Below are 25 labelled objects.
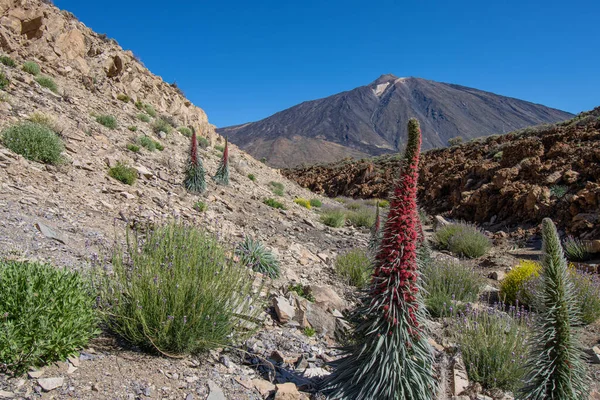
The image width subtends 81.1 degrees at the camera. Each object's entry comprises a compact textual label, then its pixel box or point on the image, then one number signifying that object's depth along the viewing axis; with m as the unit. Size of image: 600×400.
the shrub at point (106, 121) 9.66
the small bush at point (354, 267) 5.57
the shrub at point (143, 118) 12.38
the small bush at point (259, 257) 4.76
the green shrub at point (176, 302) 2.45
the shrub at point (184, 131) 14.59
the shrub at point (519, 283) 4.99
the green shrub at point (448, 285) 4.75
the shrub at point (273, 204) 10.62
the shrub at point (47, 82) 9.61
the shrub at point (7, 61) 9.39
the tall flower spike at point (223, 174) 10.30
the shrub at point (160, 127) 12.38
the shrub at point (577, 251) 6.91
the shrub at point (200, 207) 7.07
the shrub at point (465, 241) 8.37
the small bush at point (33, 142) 5.61
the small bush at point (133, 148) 8.92
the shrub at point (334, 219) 11.00
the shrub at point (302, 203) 13.64
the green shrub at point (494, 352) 3.15
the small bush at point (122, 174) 6.63
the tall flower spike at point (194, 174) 8.18
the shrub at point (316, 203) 15.32
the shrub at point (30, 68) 9.90
